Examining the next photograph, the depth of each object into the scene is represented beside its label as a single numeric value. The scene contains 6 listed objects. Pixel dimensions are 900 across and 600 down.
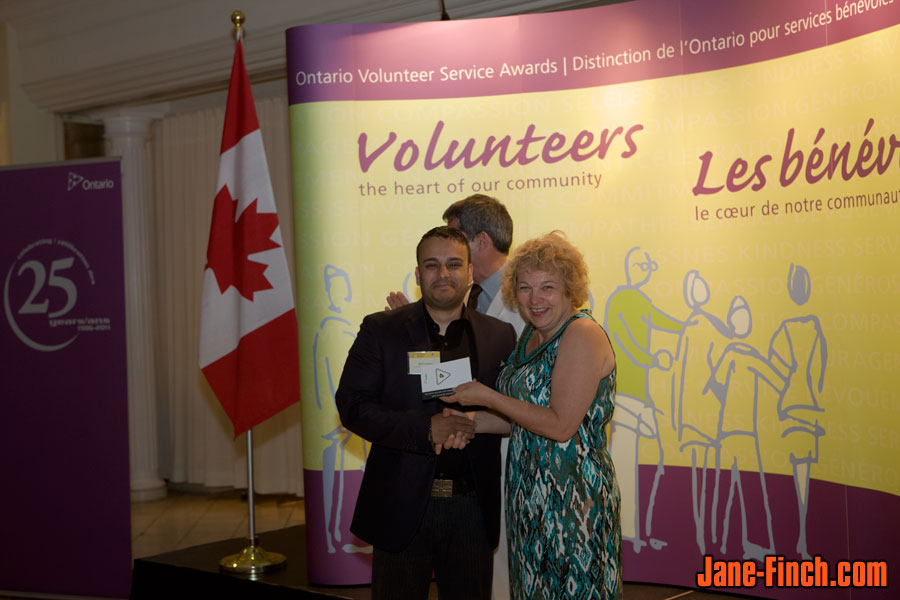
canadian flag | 3.99
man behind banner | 3.29
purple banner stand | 4.06
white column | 6.59
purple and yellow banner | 3.31
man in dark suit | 2.40
